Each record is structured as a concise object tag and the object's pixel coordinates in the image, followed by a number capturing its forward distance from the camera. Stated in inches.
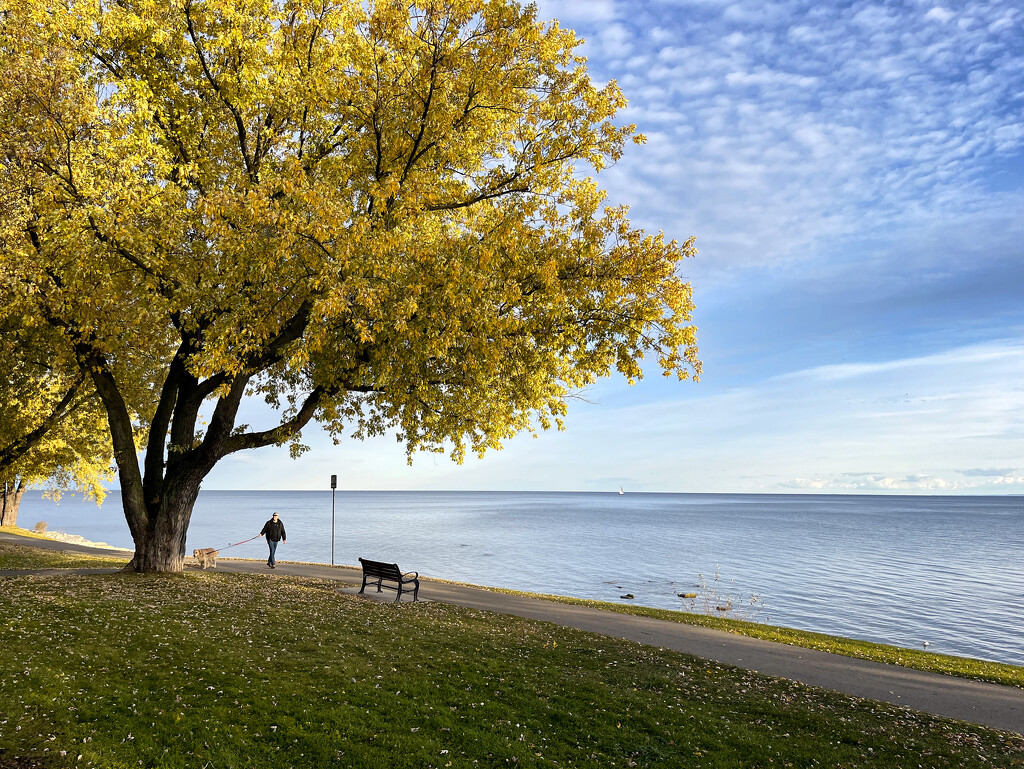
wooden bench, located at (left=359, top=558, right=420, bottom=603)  685.3
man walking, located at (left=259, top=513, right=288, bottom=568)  968.9
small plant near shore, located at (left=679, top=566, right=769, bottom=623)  1034.7
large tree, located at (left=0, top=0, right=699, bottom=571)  482.9
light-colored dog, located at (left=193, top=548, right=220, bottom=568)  834.8
